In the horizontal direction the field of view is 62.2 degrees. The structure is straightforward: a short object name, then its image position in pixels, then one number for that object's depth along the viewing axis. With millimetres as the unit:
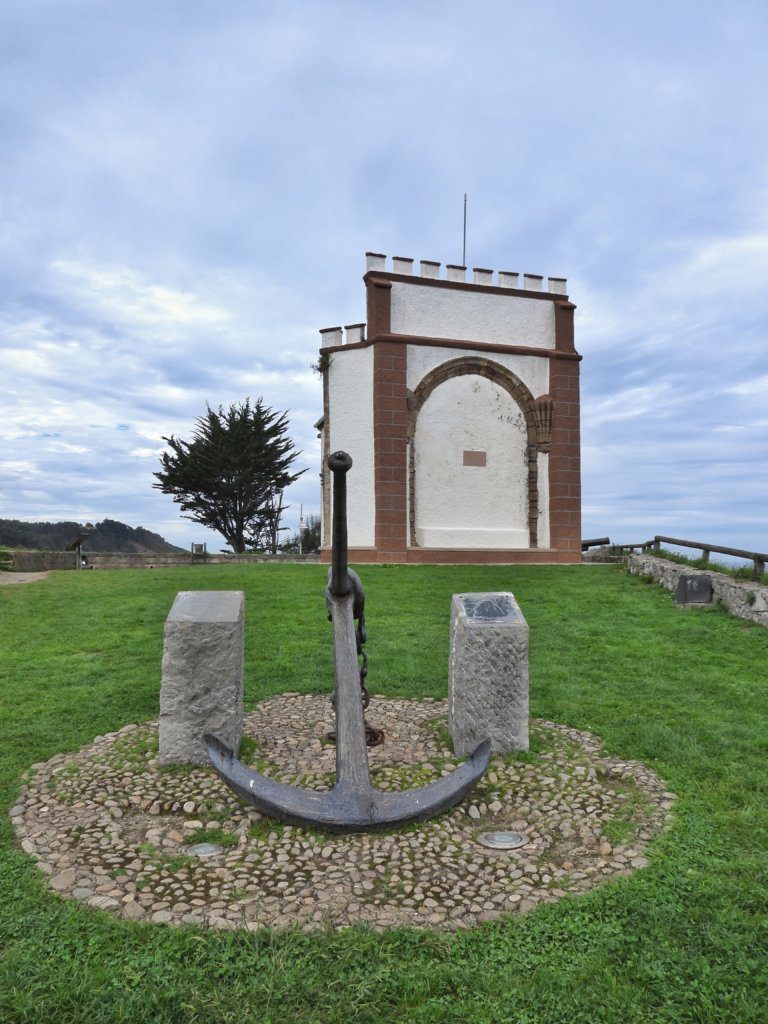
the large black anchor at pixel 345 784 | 2896
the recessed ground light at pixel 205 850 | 3123
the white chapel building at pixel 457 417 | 17484
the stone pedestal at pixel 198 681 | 4062
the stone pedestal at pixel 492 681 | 4203
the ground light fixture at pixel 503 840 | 3246
